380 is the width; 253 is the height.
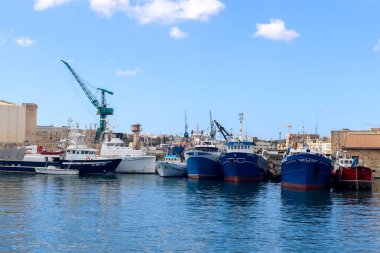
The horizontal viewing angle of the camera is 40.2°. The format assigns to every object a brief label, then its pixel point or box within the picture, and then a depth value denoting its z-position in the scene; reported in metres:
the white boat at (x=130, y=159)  86.50
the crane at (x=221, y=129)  101.25
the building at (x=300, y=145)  65.94
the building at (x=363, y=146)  78.19
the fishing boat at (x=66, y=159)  80.88
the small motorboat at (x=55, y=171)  79.25
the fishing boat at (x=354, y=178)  57.34
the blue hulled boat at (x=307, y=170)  54.31
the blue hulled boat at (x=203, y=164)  71.94
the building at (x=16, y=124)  129.38
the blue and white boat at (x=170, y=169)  78.88
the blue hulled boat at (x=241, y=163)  65.38
